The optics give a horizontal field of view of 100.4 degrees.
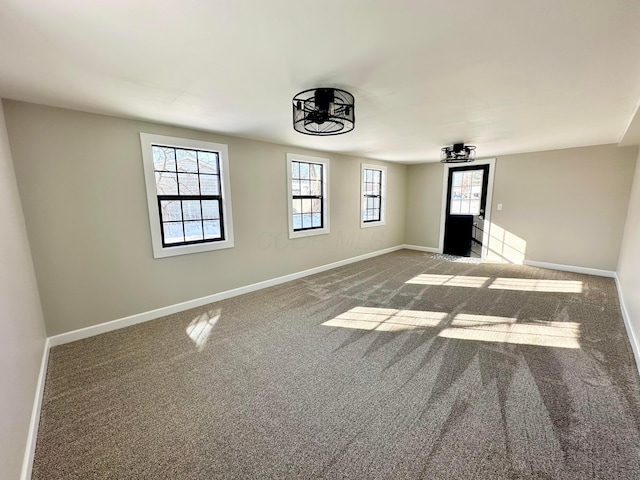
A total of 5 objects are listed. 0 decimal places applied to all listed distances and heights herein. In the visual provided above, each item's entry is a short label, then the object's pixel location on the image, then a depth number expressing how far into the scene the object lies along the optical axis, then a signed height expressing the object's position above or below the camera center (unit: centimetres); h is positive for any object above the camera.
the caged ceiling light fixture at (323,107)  205 +69
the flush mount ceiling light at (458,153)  413 +67
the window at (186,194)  306 +3
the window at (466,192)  579 +9
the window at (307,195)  445 +3
